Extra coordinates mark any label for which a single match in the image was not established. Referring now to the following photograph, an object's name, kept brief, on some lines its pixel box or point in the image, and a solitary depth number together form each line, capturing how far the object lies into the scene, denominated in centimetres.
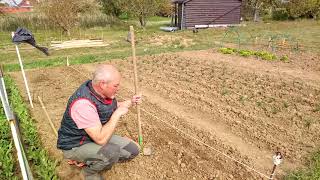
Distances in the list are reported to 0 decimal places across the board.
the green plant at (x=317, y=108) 640
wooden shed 2477
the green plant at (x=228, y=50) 1292
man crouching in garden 327
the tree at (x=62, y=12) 2073
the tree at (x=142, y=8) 2494
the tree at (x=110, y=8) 3129
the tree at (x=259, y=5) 3027
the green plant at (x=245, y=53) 1231
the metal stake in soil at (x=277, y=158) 351
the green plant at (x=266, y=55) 1165
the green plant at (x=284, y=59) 1136
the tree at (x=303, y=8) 2902
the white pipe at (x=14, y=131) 254
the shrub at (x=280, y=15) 3170
